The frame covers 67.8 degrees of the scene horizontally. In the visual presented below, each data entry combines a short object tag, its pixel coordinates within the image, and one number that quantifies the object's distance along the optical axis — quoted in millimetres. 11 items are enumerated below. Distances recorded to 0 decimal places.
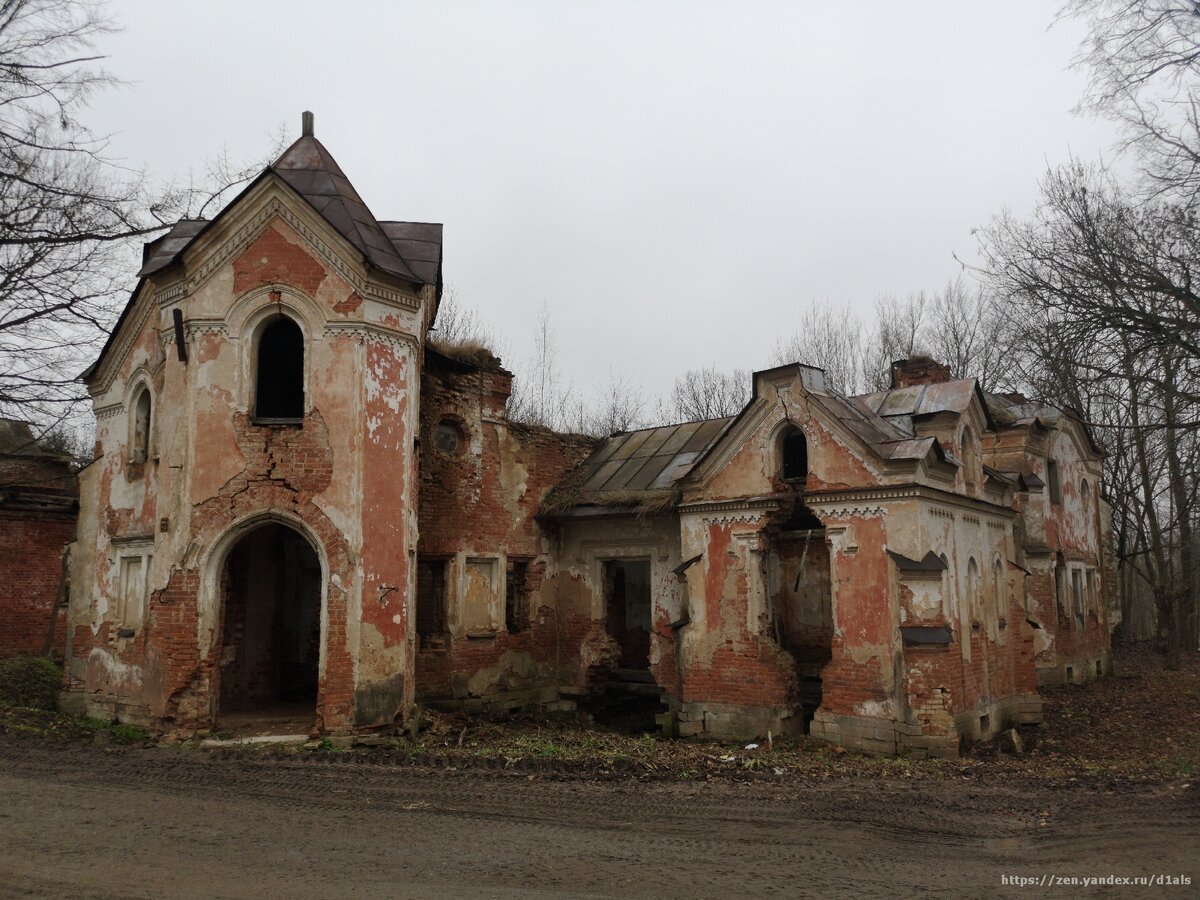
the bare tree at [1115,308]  9141
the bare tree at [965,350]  30875
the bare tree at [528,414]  30870
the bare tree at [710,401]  35469
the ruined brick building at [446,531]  11758
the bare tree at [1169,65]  9523
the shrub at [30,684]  13891
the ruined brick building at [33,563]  17234
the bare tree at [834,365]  34094
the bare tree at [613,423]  35000
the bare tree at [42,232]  13148
